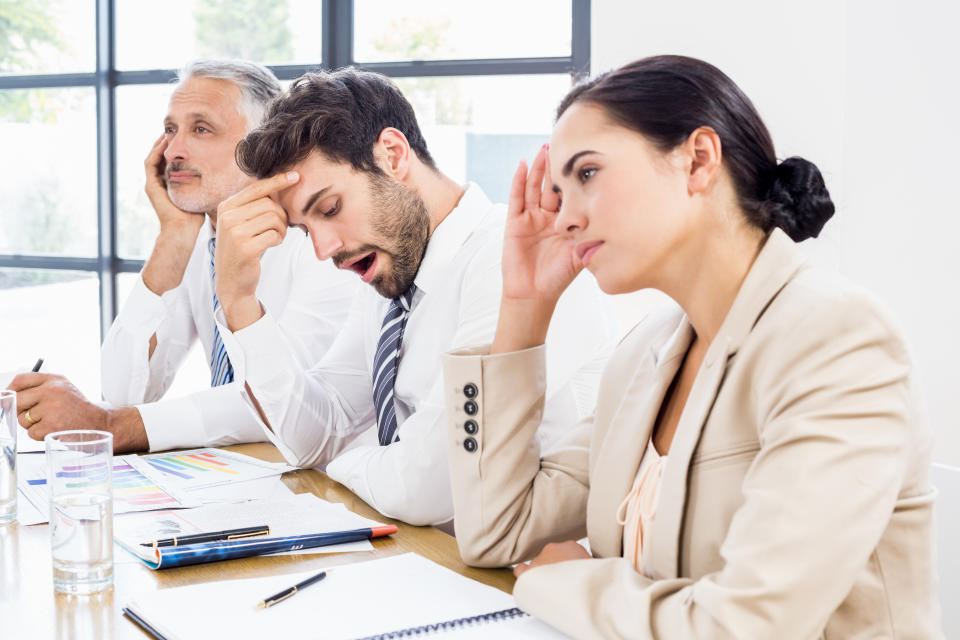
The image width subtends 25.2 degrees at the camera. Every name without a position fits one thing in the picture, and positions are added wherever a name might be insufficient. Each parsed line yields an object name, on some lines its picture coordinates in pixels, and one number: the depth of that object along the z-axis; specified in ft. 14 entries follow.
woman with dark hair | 6.08
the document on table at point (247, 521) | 7.21
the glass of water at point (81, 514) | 6.73
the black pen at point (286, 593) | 6.59
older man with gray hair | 9.49
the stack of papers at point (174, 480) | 7.67
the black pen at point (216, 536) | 7.05
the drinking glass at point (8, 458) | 7.39
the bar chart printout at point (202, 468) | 8.00
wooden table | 6.51
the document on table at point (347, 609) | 6.44
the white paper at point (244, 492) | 7.75
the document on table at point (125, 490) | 7.62
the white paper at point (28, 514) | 7.42
